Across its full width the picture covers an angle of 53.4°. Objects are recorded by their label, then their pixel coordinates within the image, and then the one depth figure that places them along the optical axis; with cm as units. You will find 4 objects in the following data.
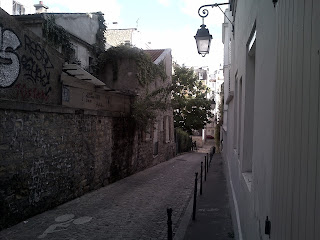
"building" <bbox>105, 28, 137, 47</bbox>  2828
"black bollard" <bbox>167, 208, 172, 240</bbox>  468
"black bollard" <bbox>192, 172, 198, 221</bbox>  718
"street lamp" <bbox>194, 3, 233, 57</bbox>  791
